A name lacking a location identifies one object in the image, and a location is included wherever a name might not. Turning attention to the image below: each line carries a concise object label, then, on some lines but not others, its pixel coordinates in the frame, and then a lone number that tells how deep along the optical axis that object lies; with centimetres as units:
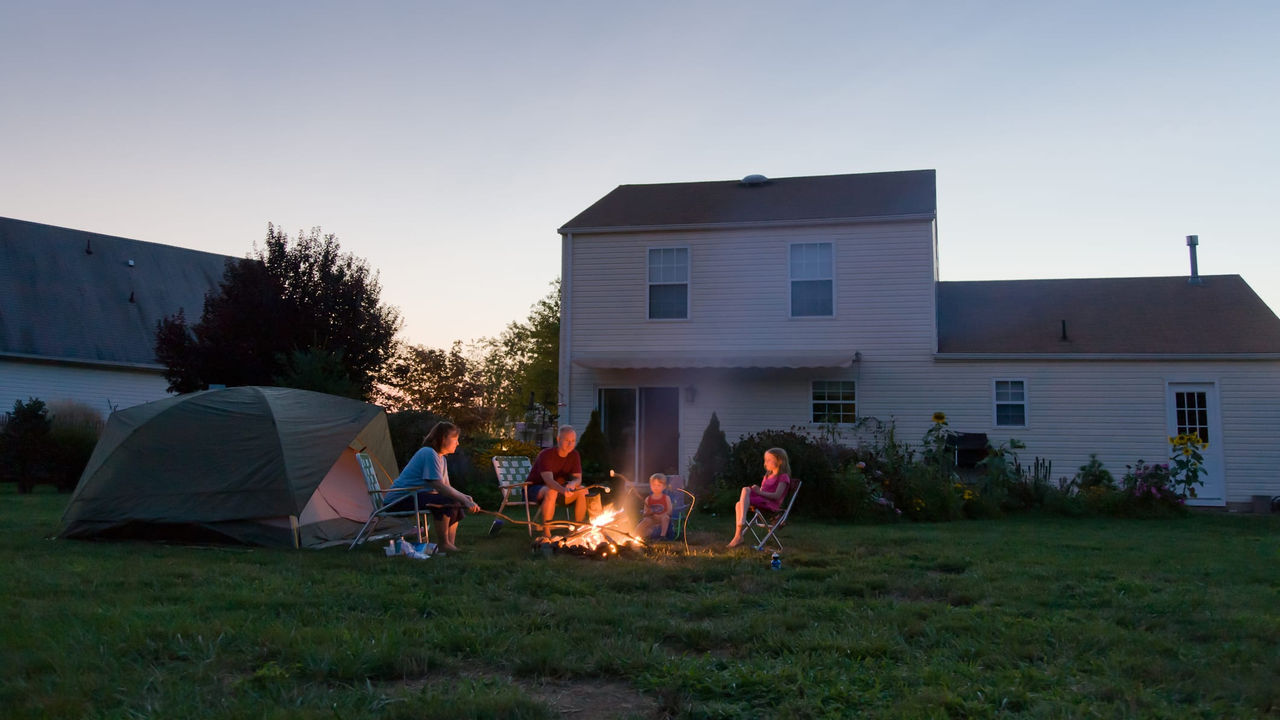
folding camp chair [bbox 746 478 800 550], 810
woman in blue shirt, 805
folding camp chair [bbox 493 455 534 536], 1060
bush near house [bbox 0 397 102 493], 1603
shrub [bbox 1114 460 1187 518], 1266
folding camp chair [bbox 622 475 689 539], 897
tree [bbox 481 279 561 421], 4194
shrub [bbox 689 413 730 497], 1393
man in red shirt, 871
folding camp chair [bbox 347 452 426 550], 809
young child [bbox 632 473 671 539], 872
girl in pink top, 826
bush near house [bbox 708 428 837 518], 1166
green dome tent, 813
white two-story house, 1466
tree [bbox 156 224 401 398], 1828
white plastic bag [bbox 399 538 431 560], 737
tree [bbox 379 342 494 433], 1991
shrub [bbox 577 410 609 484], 1446
